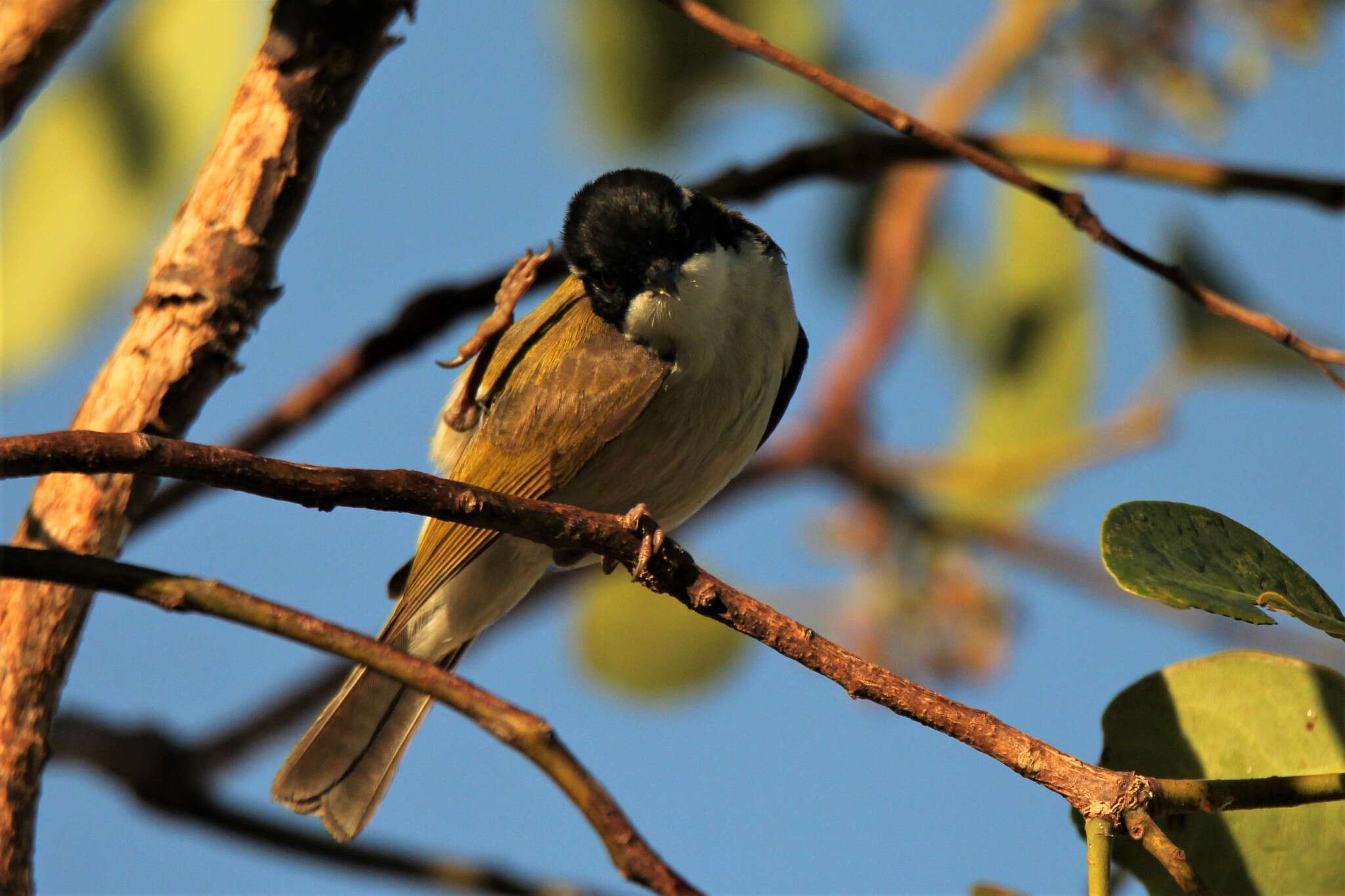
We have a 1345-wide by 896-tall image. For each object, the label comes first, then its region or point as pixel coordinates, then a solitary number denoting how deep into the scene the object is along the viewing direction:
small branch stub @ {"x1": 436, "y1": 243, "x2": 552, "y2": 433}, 5.45
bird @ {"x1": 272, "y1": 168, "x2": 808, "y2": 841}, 5.86
